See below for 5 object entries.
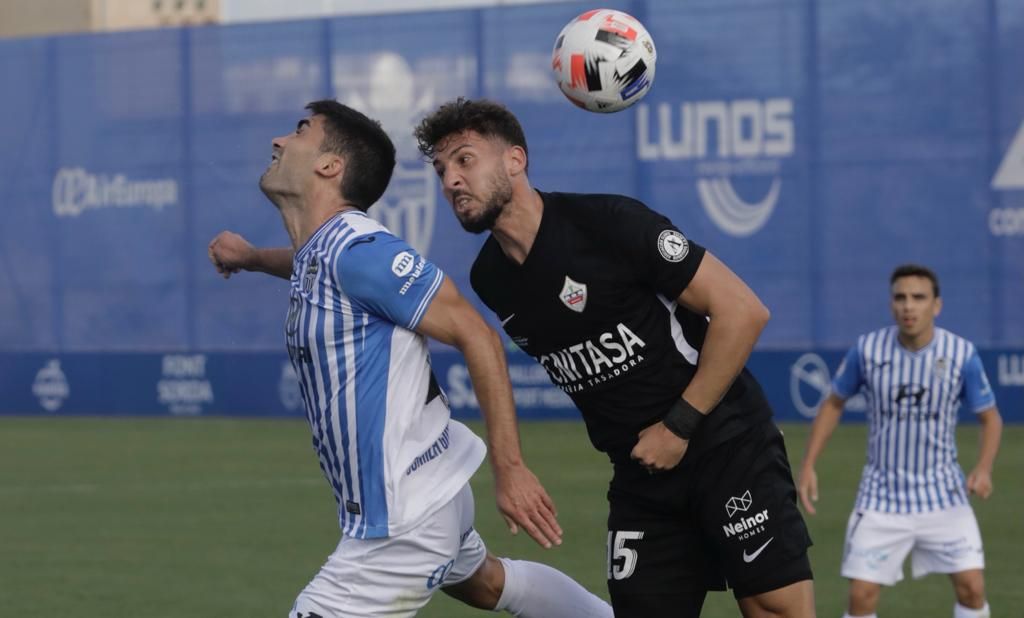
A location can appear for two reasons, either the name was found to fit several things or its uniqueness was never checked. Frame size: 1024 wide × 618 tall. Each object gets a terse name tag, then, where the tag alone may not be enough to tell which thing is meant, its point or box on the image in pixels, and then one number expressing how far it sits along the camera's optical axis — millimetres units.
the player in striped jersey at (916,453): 17609
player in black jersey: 11336
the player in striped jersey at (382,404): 10695
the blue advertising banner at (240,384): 42781
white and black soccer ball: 13141
